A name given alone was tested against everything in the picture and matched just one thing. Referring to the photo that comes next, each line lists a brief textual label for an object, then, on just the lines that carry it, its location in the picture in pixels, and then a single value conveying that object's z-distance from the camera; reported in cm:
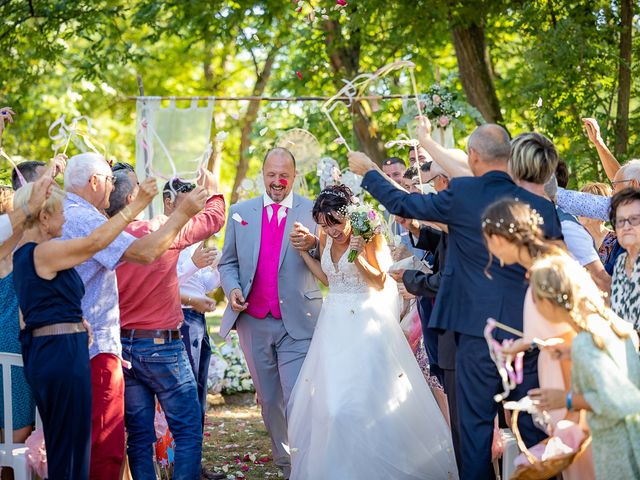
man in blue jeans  540
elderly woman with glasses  467
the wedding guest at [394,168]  779
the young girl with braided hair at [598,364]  362
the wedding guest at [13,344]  518
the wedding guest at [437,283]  525
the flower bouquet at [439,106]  803
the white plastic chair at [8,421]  502
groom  652
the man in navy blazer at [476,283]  451
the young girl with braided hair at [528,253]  391
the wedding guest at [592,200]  561
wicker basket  371
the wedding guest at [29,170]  579
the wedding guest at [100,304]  489
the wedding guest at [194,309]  643
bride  572
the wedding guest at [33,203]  440
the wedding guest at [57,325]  436
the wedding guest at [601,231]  642
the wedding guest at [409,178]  674
